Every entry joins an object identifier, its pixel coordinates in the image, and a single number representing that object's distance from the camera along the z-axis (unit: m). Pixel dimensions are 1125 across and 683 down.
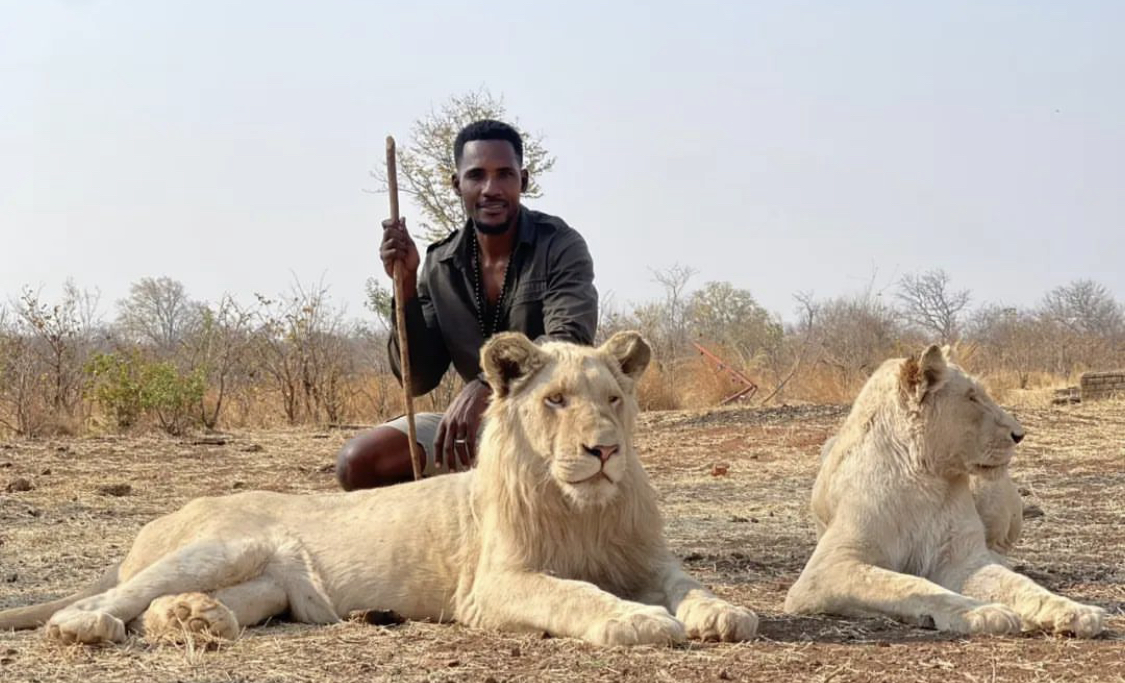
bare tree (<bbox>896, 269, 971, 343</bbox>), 47.28
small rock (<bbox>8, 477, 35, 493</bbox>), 10.45
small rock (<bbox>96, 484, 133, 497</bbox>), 10.30
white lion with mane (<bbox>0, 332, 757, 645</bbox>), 4.33
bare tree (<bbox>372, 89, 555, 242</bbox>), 26.17
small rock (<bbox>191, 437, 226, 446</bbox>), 14.45
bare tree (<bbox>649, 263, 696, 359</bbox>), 31.48
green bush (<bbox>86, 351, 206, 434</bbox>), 16.22
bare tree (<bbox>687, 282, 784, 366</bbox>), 36.72
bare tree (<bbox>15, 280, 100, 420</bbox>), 16.66
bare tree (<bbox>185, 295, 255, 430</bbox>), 18.05
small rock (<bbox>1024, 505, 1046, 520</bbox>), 7.93
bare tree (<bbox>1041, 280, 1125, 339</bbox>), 52.47
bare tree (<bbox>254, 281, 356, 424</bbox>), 18.44
